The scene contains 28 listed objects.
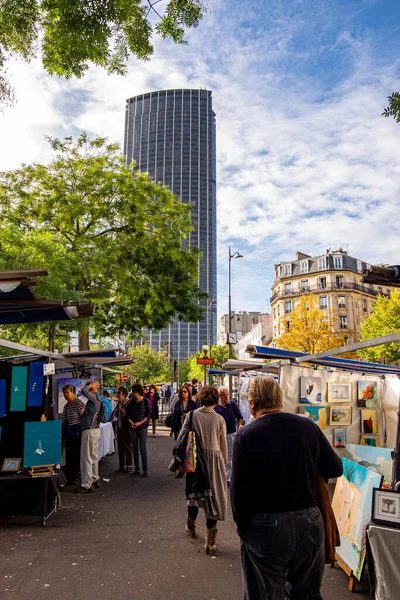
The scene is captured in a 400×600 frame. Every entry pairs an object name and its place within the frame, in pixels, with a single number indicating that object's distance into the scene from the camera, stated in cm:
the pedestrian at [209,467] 496
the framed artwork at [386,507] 324
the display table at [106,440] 1100
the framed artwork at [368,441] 693
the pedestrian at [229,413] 838
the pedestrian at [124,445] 1041
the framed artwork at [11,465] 633
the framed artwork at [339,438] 684
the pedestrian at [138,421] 945
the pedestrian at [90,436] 809
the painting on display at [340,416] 691
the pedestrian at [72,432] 845
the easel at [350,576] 405
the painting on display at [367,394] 707
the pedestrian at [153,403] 1688
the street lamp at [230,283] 2878
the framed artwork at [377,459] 514
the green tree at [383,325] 3638
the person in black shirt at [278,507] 236
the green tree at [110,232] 1731
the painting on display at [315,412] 673
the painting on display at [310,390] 684
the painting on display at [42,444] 639
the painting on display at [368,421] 699
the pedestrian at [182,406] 950
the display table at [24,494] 612
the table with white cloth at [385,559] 320
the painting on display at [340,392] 700
